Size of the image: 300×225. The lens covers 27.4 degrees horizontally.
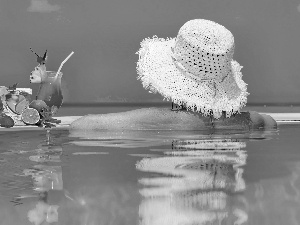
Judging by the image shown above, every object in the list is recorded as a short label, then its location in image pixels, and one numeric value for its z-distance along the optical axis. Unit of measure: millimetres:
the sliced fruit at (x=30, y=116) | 4633
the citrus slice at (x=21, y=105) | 4656
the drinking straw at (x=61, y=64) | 4667
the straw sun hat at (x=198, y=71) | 4980
